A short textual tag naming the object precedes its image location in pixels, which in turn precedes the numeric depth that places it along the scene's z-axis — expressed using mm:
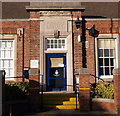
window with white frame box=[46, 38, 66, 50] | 11336
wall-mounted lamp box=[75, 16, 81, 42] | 10939
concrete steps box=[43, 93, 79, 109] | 8656
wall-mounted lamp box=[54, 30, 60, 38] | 11161
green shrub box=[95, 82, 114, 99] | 8803
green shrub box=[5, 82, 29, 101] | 8734
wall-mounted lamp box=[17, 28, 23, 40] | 11634
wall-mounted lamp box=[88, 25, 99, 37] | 11553
